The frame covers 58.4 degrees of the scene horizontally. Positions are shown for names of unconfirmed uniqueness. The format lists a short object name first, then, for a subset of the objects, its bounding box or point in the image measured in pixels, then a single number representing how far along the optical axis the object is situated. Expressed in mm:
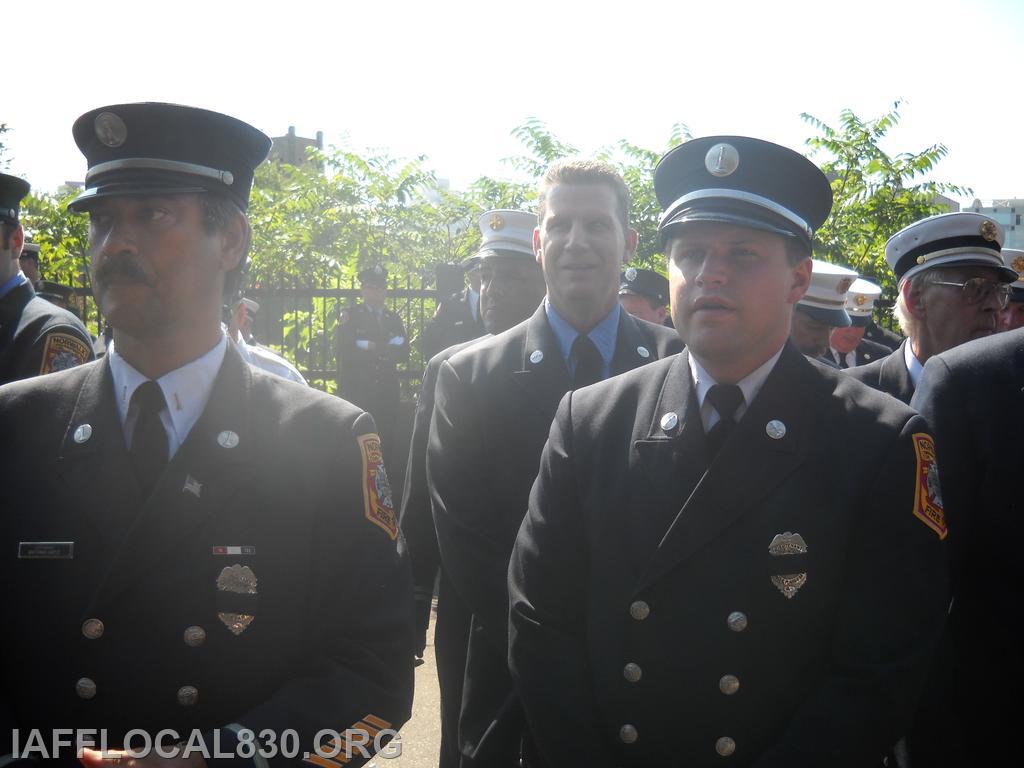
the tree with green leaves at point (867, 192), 9656
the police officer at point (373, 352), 9797
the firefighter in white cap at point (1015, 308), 5858
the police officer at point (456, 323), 8594
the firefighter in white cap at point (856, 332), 6734
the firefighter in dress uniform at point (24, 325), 3539
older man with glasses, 3729
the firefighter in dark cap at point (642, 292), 6266
